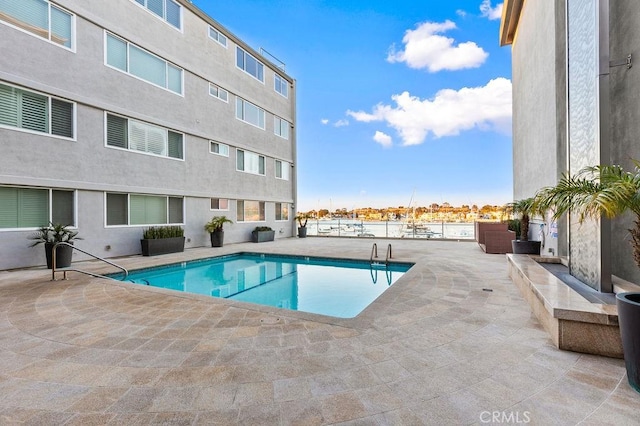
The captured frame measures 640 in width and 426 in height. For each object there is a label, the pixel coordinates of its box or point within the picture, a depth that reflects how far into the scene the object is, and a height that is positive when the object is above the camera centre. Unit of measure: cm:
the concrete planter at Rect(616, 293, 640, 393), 205 -88
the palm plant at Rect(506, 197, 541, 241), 732 -21
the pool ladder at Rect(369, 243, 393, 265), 810 -127
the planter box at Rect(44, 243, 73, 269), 695 -95
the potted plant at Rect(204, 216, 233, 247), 1159 -68
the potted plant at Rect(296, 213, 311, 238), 1648 -58
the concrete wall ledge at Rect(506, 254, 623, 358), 259 -103
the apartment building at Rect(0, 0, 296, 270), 702 +282
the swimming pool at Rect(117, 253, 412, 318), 564 -161
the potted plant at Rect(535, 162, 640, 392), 209 +8
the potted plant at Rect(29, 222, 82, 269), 696 -62
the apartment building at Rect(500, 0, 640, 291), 352 +144
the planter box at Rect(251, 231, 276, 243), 1375 -108
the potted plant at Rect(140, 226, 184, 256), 916 -84
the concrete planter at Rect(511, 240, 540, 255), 692 -83
